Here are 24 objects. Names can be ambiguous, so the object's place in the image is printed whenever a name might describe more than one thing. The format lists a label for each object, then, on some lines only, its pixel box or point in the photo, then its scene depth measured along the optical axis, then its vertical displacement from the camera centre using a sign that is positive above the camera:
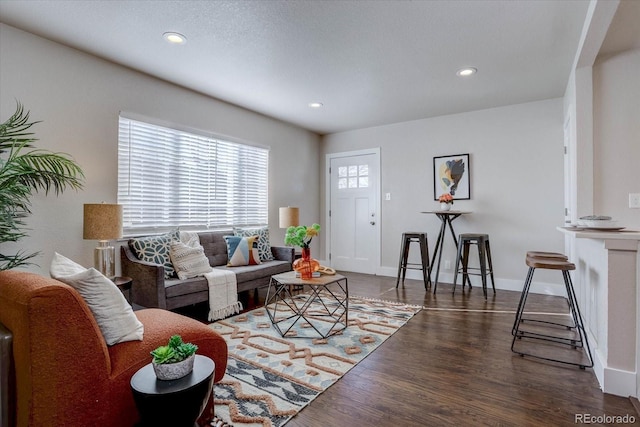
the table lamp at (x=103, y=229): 2.68 -0.11
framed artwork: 4.77 +0.60
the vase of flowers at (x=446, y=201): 4.59 +0.21
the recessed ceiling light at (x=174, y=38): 2.68 +1.48
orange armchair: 1.19 -0.56
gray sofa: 2.84 -0.63
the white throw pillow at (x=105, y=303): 1.42 -0.39
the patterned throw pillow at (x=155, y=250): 3.16 -0.34
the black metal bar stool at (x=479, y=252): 4.12 -0.50
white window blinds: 3.39 +0.44
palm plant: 2.14 +0.28
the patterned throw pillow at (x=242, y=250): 3.89 -0.42
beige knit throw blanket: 3.21 -0.79
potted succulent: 1.27 -0.56
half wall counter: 1.89 -0.57
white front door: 5.62 +0.06
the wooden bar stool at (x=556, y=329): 2.34 -0.98
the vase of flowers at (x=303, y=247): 2.94 -0.28
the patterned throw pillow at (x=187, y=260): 3.22 -0.44
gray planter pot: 1.27 -0.60
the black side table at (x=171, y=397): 1.19 -0.67
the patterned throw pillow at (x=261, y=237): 4.24 -0.28
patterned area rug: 1.76 -1.02
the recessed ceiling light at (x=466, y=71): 3.36 +1.50
